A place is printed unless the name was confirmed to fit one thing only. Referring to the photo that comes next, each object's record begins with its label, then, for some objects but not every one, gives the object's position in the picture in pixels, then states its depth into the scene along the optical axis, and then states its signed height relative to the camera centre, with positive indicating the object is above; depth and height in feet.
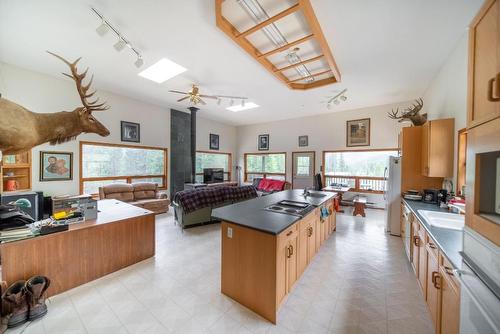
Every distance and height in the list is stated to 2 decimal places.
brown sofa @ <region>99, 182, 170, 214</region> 15.85 -2.86
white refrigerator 12.09 -1.98
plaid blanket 13.03 -2.52
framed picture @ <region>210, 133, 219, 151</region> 25.88 +3.12
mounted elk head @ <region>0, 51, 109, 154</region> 6.13 +1.40
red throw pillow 23.75 -2.67
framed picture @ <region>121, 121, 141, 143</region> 17.26 +2.98
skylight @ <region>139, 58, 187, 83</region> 11.21 +6.00
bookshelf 11.91 -0.77
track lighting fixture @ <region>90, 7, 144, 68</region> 7.36 +5.72
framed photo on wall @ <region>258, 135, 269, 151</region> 26.84 +3.13
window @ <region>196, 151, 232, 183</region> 24.61 +0.28
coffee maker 9.06 -1.49
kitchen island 5.57 -2.93
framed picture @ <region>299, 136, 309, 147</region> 23.61 +3.04
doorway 23.30 -0.54
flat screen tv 24.12 -1.48
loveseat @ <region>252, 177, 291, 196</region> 23.72 -2.76
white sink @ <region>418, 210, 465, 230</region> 6.87 -2.03
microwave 3.08 -0.26
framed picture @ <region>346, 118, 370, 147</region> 19.76 +3.56
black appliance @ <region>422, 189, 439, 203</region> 9.64 -1.55
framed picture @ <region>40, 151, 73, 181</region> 13.42 -0.30
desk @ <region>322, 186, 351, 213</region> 17.26 -2.27
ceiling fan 13.87 +5.37
